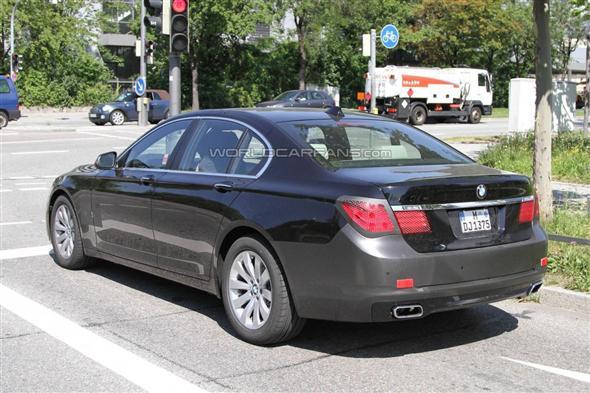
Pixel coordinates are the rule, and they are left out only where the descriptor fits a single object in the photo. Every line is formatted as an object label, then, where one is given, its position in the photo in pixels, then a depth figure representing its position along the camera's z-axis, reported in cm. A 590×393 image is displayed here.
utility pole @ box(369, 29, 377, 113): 1861
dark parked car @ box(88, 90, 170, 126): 3431
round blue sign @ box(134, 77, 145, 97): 3084
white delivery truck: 3603
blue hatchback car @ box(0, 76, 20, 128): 2950
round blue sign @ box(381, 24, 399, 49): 1955
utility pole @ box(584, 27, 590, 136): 1887
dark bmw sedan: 451
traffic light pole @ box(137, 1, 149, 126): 3120
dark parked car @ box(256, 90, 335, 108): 3575
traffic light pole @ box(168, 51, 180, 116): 1295
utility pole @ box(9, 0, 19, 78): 4200
